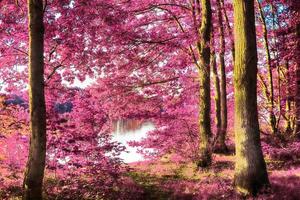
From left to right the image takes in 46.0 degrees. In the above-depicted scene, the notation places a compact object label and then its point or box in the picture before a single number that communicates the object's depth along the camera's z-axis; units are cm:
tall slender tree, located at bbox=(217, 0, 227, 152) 1773
